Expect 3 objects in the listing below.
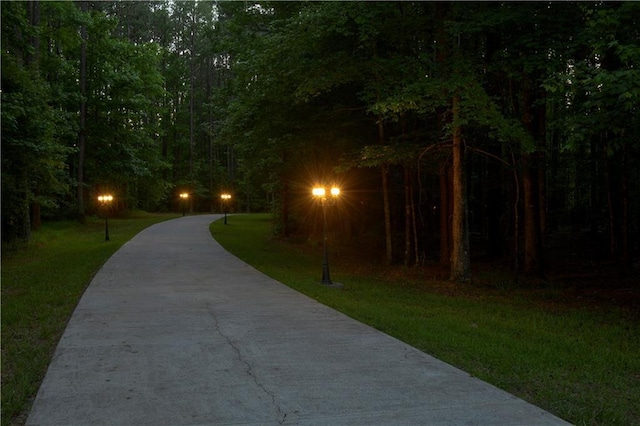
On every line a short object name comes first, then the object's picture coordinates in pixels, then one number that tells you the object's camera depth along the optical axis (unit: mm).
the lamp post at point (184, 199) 51641
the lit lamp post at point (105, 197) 25647
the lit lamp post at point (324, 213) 12213
